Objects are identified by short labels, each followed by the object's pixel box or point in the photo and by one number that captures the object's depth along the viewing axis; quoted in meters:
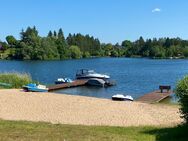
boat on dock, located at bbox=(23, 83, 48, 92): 25.12
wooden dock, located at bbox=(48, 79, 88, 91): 33.49
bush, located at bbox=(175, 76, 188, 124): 9.54
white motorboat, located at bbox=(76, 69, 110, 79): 43.37
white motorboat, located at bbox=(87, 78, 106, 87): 38.47
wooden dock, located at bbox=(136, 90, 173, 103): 24.26
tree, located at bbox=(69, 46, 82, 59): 133.71
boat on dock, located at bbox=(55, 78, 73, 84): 39.12
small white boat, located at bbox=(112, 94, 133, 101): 23.37
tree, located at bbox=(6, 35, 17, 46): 135.41
